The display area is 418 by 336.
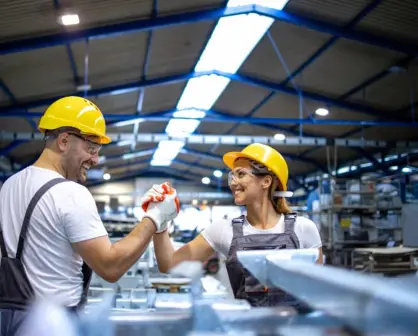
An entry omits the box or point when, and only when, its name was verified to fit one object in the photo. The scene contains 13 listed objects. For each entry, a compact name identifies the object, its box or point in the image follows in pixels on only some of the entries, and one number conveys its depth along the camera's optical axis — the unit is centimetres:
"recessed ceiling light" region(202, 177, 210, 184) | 2922
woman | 273
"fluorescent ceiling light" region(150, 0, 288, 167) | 1008
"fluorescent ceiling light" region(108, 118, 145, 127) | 1599
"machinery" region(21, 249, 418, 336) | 63
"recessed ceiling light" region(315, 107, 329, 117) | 1413
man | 193
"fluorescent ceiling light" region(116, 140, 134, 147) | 1892
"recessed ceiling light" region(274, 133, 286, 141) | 1320
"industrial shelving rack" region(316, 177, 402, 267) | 1134
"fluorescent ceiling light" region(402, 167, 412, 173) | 1392
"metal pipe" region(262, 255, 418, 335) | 60
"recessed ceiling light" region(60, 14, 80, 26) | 798
